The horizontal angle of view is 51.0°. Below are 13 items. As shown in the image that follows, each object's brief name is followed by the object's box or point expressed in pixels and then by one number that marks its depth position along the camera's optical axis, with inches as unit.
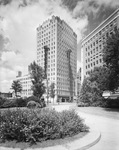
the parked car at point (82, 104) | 1100.0
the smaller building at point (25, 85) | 4111.7
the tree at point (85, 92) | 1156.5
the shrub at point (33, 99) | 1042.7
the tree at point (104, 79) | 678.5
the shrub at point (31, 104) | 778.8
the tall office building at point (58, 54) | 3445.1
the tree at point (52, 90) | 2315.7
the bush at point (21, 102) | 996.9
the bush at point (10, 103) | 929.0
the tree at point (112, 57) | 634.8
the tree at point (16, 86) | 2906.5
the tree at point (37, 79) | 1072.2
